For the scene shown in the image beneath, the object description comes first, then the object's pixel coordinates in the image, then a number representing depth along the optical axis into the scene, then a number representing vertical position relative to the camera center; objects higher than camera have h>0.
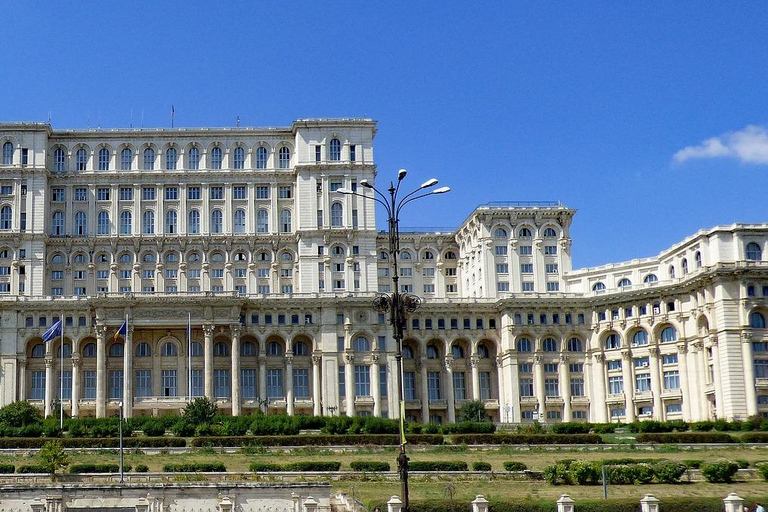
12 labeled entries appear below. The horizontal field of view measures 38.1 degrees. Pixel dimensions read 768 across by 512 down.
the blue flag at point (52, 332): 113.50 +9.78
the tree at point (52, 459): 71.25 -1.92
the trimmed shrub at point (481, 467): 73.69 -3.40
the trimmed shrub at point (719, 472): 68.56 -3.97
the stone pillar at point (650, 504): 53.84 -4.53
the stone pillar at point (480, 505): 54.12 -4.34
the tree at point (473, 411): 124.31 +0.46
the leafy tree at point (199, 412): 106.38 +1.20
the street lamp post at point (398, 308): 46.00 +4.62
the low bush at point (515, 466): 73.06 -3.40
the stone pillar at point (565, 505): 53.41 -4.40
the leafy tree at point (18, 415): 107.56 +1.42
